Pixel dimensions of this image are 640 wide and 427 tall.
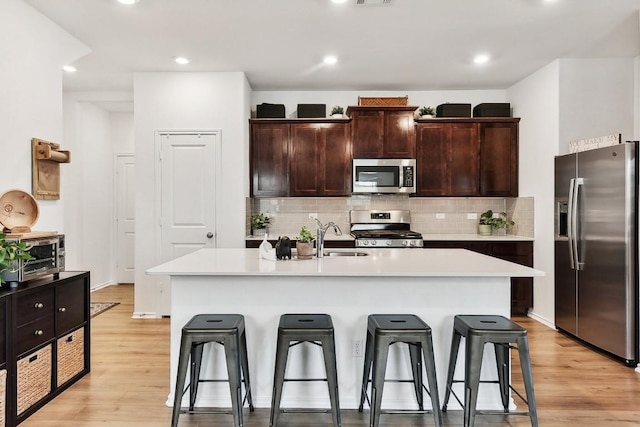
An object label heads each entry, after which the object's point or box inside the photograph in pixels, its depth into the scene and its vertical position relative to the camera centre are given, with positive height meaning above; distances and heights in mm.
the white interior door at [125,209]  6531 +54
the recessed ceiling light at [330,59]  4172 +1558
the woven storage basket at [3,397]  2238 -1002
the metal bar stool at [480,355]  2174 -748
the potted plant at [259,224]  5195 -147
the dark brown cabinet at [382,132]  5043 +978
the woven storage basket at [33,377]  2406 -1001
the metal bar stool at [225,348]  2174 -729
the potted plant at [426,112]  5180 +1251
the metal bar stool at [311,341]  2205 -763
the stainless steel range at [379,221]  5281 -112
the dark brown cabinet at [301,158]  5074 +666
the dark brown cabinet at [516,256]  4711 -500
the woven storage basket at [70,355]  2801 -1005
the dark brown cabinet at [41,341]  2314 -811
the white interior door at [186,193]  4625 +217
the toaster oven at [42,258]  2484 -290
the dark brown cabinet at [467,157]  5102 +683
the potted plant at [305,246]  2924 -237
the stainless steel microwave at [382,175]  5047 +454
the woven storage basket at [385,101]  5035 +1349
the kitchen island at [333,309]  2582 -604
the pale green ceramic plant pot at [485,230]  5219 -222
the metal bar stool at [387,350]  2174 -730
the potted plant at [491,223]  5223 -135
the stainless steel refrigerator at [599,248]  3297 -309
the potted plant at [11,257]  2273 -248
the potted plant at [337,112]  5137 +1247
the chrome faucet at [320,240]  3014 -201
